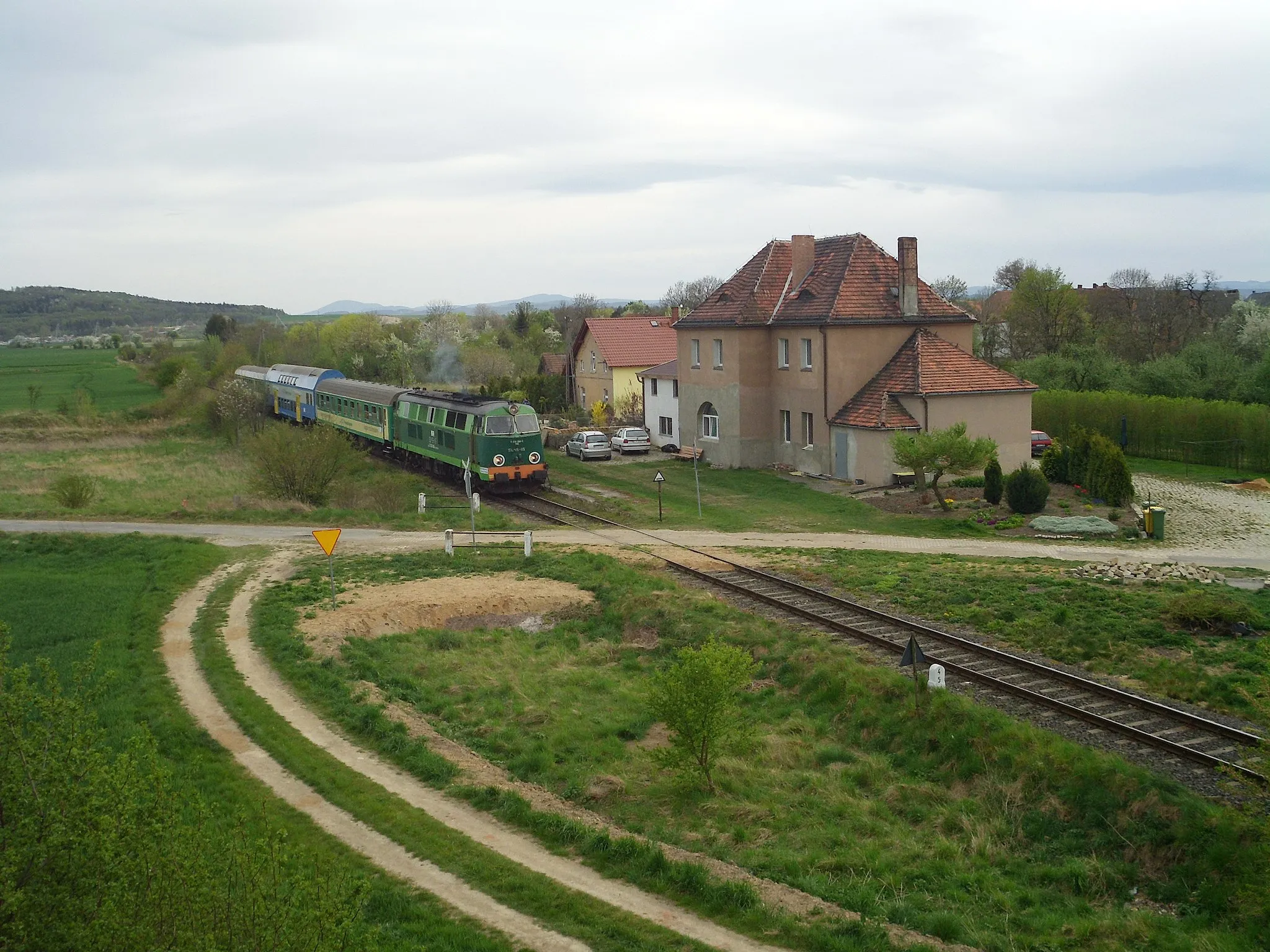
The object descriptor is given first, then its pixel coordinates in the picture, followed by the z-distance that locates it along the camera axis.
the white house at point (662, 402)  48.00
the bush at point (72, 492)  35.03
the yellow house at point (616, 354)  57.97
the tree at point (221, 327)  124.44
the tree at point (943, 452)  30.50
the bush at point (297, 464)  34.16
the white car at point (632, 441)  46.59
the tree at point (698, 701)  12.81
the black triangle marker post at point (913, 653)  14.12
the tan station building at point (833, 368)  36.16
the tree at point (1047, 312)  66.38
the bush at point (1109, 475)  31.08
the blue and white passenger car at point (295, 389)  54.75
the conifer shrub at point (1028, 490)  30.02
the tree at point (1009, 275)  99.75
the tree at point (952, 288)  104.12
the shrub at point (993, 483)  31.14
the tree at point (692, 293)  144.00
